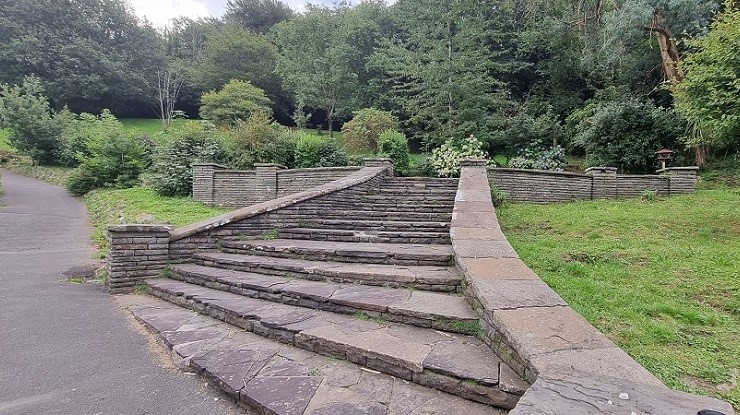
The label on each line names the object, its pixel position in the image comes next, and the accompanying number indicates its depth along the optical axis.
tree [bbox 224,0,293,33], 36.00
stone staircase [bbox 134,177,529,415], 1.80
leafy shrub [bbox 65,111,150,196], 13.64
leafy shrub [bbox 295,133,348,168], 10.95
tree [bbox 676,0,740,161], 4.89
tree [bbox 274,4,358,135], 22.14
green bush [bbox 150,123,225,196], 10.96
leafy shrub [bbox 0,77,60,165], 18.16
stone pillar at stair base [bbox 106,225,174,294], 3.97
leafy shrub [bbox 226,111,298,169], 11.38
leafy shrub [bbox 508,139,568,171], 11.84
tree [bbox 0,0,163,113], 28.39
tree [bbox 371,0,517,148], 13.93
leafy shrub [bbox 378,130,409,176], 11.07
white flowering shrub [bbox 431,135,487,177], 10.53
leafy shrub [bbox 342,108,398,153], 14.60
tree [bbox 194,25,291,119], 27.95
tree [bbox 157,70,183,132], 30.36
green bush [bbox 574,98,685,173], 11.03
